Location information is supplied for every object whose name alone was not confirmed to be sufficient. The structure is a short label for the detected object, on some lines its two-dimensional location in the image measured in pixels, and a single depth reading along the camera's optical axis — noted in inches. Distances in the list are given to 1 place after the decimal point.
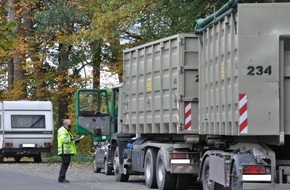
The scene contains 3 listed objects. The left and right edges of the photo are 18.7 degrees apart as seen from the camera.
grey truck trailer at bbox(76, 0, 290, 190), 557.6
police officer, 904.3
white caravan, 1448.0
